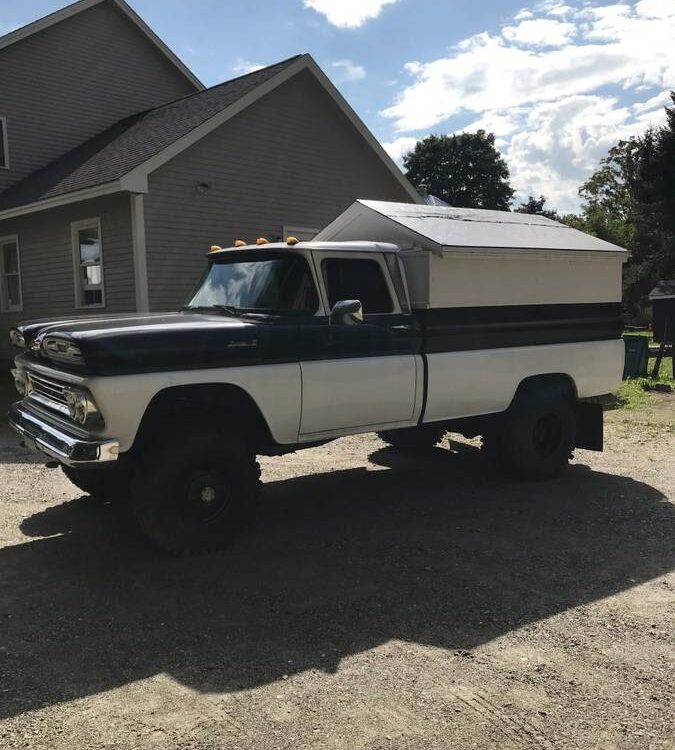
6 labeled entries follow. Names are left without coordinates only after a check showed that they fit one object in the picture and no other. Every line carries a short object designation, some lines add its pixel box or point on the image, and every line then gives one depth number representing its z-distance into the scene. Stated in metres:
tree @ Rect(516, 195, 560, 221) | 68.25
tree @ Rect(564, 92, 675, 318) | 29.69
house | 12.90
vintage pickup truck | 4.43
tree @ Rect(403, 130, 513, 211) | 63.19
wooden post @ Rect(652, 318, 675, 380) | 13.92
